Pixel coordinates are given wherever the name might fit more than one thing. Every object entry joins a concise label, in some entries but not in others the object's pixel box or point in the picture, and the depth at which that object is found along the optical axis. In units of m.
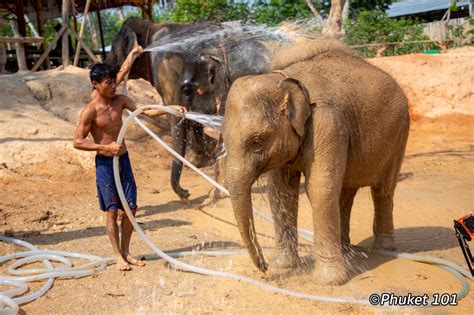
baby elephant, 3.84
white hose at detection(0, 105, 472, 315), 3.99
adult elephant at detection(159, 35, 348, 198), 8.05
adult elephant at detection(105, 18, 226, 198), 7.89
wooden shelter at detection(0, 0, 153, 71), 12.05
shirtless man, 4.66
